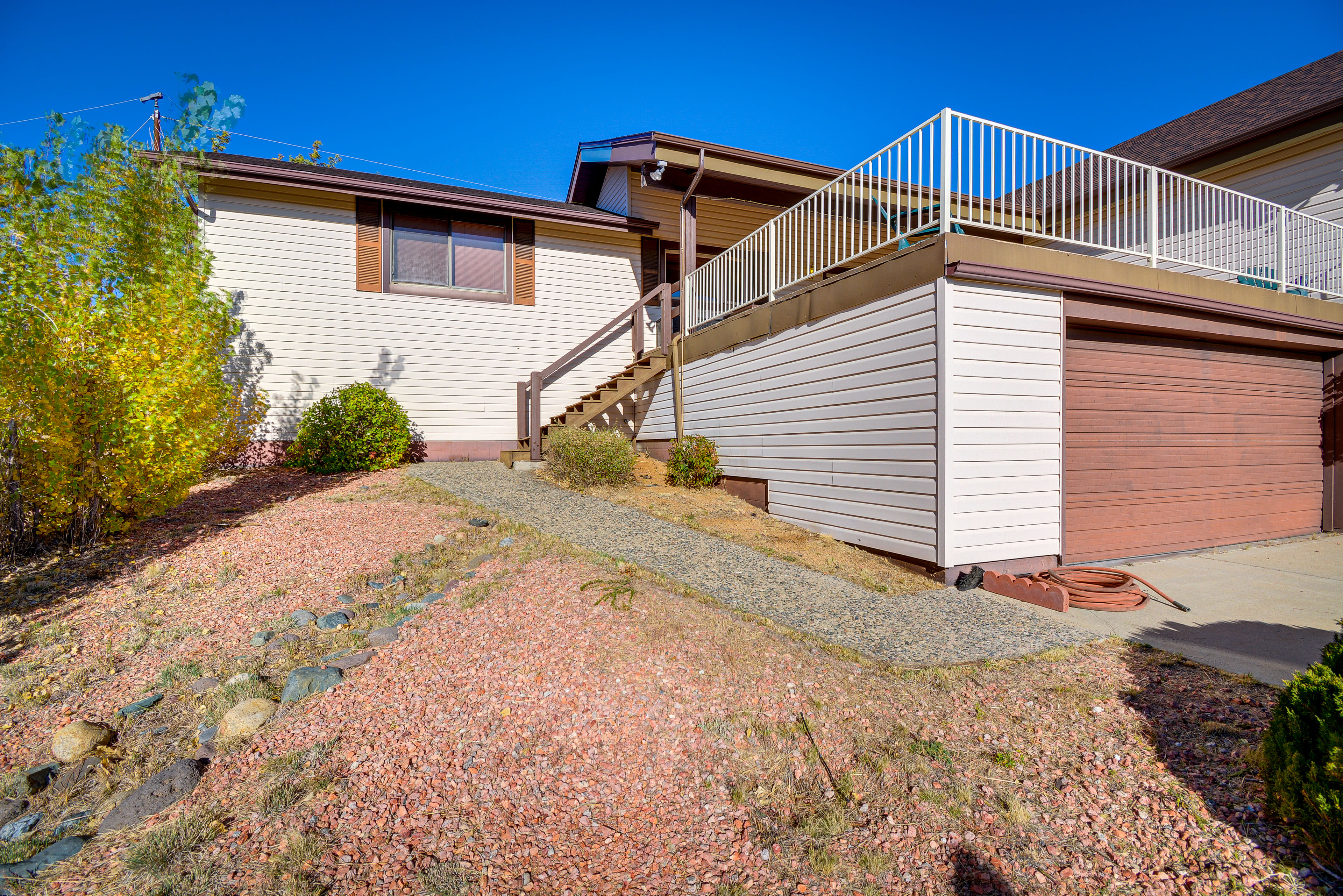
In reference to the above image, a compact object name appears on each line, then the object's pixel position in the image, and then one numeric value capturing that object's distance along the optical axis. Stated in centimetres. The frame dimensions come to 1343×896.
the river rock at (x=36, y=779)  264
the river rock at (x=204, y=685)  341
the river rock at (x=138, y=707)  319
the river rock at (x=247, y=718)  298
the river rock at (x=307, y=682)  326
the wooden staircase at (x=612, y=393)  1003
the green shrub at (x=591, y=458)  802
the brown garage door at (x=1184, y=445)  569
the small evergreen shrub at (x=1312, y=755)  198
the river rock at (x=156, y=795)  243
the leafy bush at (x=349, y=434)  876
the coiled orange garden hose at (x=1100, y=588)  466
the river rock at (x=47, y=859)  218
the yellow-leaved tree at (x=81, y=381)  460
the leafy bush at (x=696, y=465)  823
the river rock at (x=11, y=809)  251
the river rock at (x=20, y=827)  240
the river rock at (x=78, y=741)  285
